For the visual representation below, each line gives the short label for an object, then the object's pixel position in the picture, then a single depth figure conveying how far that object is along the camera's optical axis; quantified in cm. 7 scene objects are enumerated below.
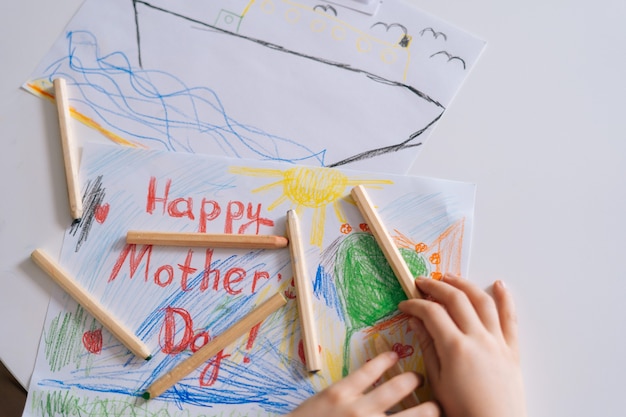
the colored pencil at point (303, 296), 53
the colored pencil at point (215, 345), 52
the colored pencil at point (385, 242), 56
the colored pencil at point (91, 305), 53
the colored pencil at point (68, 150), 55
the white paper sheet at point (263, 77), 59
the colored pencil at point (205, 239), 55
